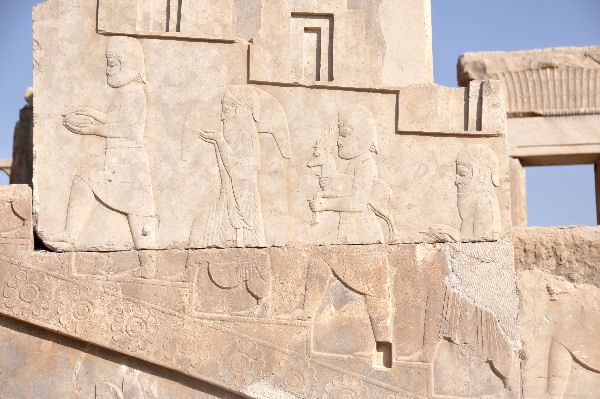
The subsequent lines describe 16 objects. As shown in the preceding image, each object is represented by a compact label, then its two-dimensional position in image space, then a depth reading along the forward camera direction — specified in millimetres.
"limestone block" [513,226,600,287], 14176
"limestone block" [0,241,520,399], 12760
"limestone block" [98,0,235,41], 13224
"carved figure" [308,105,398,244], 13069
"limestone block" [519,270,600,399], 13546
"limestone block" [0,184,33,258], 12927
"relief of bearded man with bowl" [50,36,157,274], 13022
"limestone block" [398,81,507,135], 13188
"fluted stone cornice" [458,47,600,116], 17854
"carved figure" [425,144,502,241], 13058
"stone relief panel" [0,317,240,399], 12831
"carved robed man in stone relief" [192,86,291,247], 13010
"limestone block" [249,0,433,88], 13212
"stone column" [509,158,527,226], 17962
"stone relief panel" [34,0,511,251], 13046
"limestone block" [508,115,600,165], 17747
